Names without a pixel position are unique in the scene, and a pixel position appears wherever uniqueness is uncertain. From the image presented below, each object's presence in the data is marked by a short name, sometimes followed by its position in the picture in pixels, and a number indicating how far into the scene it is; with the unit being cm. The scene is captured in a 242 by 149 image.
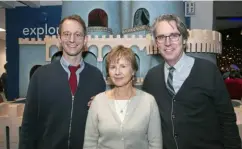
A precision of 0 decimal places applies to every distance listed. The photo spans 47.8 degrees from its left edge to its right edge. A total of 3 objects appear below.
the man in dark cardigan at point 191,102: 153
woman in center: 147
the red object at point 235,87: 466
